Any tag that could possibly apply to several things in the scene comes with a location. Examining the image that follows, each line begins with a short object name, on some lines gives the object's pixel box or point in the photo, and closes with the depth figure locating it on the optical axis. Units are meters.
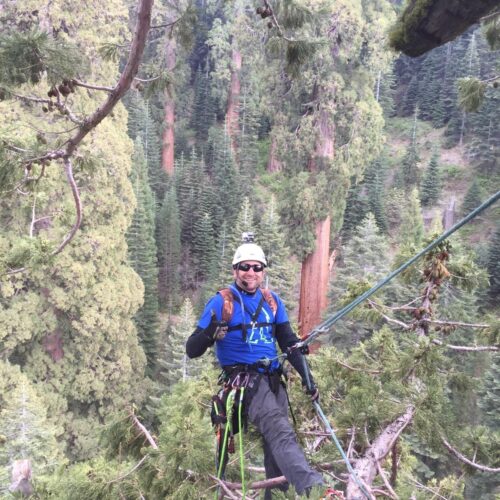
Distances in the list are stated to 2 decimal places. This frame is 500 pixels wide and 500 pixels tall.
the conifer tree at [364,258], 17.39
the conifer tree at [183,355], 14.33
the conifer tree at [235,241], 16.30
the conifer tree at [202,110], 34.75
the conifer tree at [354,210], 28.42
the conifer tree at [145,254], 18.98
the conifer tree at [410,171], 32.78
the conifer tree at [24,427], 9.20
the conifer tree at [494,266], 21.97
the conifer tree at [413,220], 23.55
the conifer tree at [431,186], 31.86
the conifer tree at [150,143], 29.59
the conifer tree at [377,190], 28.75
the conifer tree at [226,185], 26.55
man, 2.99
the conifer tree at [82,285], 10.34
